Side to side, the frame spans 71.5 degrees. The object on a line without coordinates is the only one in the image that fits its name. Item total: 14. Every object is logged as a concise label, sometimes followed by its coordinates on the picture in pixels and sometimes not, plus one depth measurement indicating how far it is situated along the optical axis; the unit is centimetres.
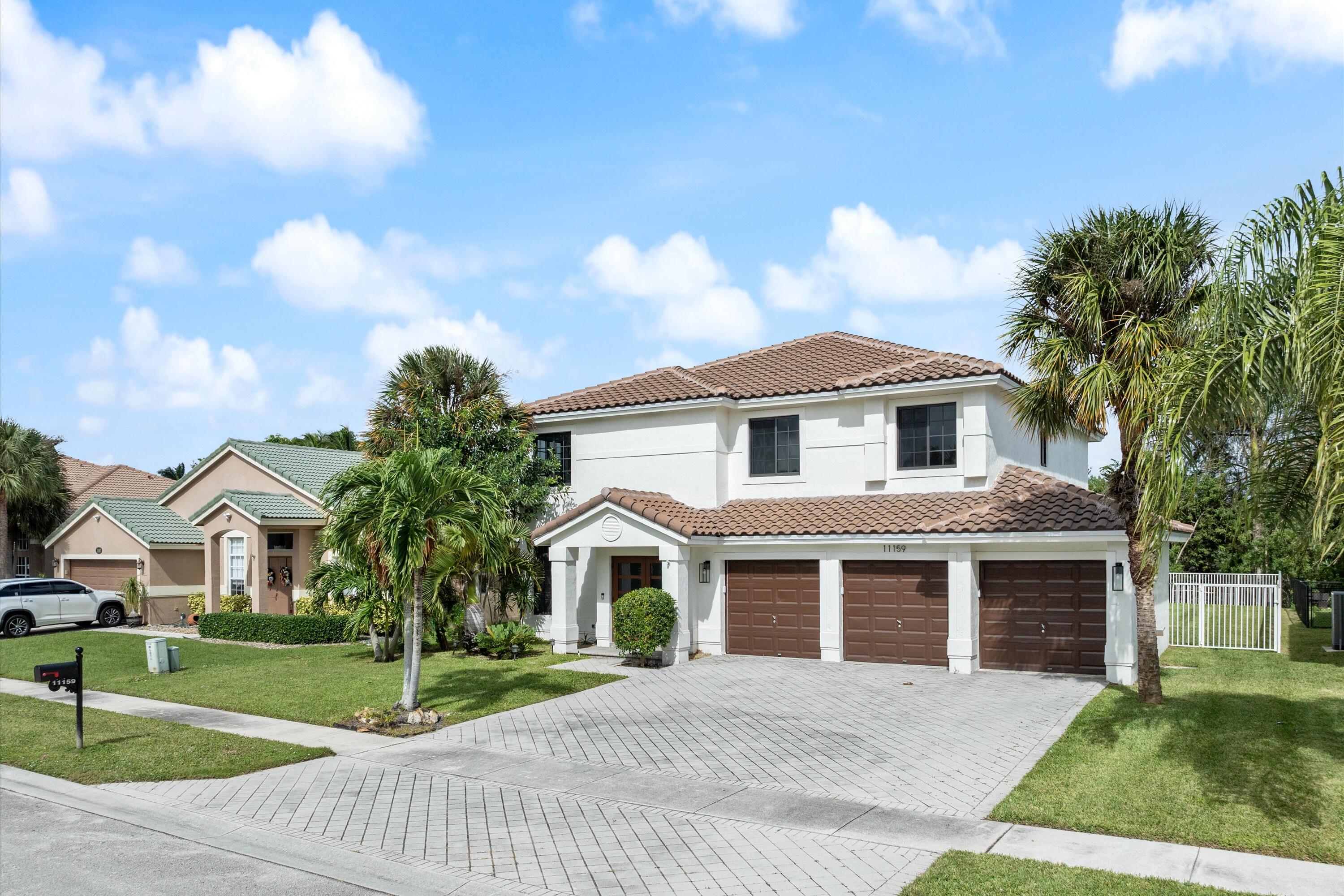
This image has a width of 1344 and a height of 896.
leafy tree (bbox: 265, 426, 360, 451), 5512
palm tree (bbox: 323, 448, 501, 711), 1473
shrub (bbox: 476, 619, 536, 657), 2202
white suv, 2809
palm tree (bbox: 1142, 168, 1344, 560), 854
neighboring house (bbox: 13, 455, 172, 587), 4122
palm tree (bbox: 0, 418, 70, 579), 3634
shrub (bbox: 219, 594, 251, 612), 2872
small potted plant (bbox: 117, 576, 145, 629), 3088
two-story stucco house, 1880
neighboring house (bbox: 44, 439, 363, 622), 2897
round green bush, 2027
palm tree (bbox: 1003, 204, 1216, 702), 1421
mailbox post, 1327
